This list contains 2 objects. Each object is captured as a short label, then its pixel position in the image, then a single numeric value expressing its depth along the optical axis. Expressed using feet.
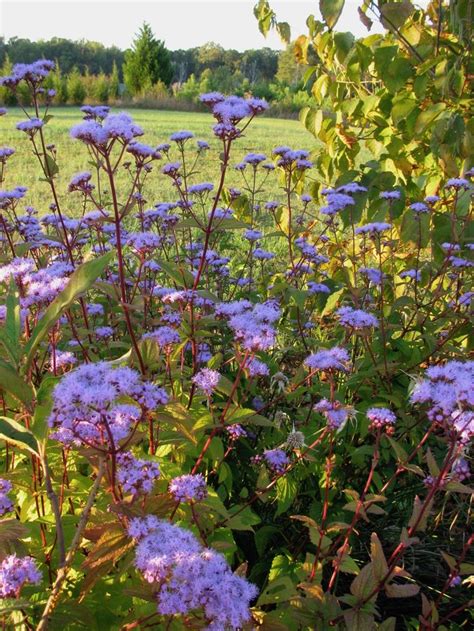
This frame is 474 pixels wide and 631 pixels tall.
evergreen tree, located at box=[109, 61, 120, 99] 114.62
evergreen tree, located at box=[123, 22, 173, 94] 132.87
